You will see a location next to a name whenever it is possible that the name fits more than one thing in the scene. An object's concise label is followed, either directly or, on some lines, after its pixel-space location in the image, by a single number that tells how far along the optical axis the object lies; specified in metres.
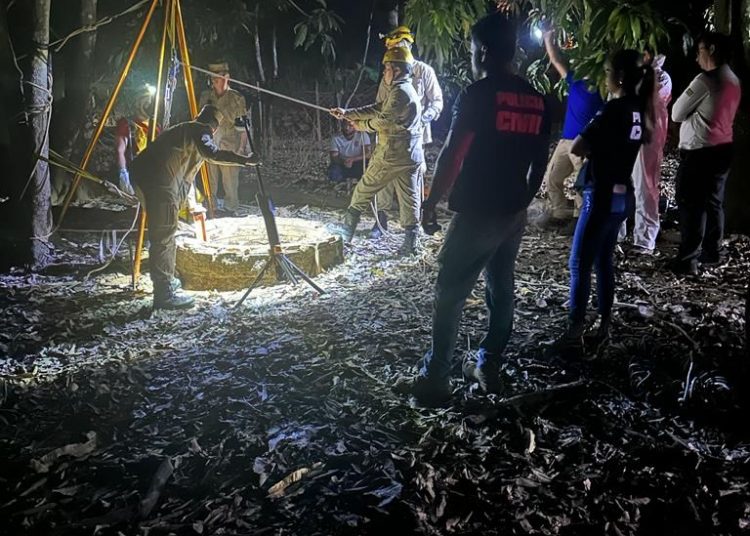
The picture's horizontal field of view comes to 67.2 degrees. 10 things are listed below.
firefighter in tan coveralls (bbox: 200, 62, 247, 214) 9.01
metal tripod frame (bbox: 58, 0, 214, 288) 5.50
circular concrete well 5.74
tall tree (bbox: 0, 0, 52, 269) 5.98
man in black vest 3.12
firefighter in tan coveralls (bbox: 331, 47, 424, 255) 6.65
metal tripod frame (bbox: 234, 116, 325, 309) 5.25
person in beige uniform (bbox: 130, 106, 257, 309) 5.15
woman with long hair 3.76
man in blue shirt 6.58
